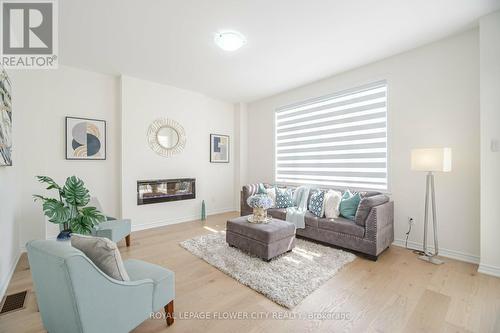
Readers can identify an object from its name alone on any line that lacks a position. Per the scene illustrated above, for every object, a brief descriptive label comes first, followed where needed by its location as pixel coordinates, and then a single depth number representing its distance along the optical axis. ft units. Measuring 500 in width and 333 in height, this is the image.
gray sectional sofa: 9.34
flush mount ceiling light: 8.93
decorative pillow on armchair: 4.48
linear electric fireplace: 13.82
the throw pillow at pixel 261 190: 14.39
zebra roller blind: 11.73
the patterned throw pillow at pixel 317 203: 11.53
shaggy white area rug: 7.09
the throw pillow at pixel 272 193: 13.63
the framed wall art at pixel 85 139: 12.00
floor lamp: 8.63
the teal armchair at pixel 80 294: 3.81
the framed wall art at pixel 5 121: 7.17
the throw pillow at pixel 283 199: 13.35
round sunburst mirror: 14.47
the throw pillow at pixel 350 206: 10.69
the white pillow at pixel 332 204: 11.07
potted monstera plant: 7.04
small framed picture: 17.84
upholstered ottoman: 9.05
